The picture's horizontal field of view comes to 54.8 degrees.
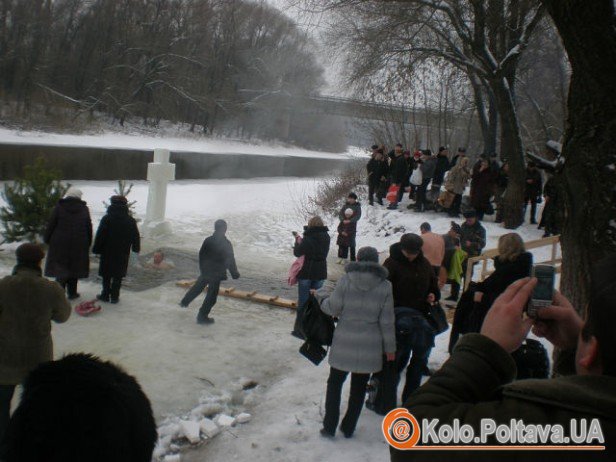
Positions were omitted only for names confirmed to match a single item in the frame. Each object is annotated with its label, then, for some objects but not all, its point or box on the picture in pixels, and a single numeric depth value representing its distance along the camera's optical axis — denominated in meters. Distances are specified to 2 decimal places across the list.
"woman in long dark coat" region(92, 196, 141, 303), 8.28
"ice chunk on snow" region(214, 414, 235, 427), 5.18
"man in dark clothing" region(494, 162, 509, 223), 15.35
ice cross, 14.05
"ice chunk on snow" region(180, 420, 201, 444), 4.88
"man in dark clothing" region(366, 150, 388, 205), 16.70
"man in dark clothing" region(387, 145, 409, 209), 16.30
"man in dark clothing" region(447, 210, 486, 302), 10.29
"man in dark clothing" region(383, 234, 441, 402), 5.07
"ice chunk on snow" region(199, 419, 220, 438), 5.00
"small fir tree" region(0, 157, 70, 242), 10.59
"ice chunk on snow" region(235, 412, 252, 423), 5.27
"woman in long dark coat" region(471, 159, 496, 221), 14.38
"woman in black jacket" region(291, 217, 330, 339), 7.66
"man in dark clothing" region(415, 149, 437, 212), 15.77
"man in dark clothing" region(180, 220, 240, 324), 7.93
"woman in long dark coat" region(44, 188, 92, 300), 7.90
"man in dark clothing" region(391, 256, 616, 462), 1.17
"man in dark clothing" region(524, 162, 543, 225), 15.13
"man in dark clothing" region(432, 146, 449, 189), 16.02
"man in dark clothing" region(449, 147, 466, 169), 15.34
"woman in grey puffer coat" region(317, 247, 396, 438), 4.64
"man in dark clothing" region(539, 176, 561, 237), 13.02
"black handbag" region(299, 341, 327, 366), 5.10
